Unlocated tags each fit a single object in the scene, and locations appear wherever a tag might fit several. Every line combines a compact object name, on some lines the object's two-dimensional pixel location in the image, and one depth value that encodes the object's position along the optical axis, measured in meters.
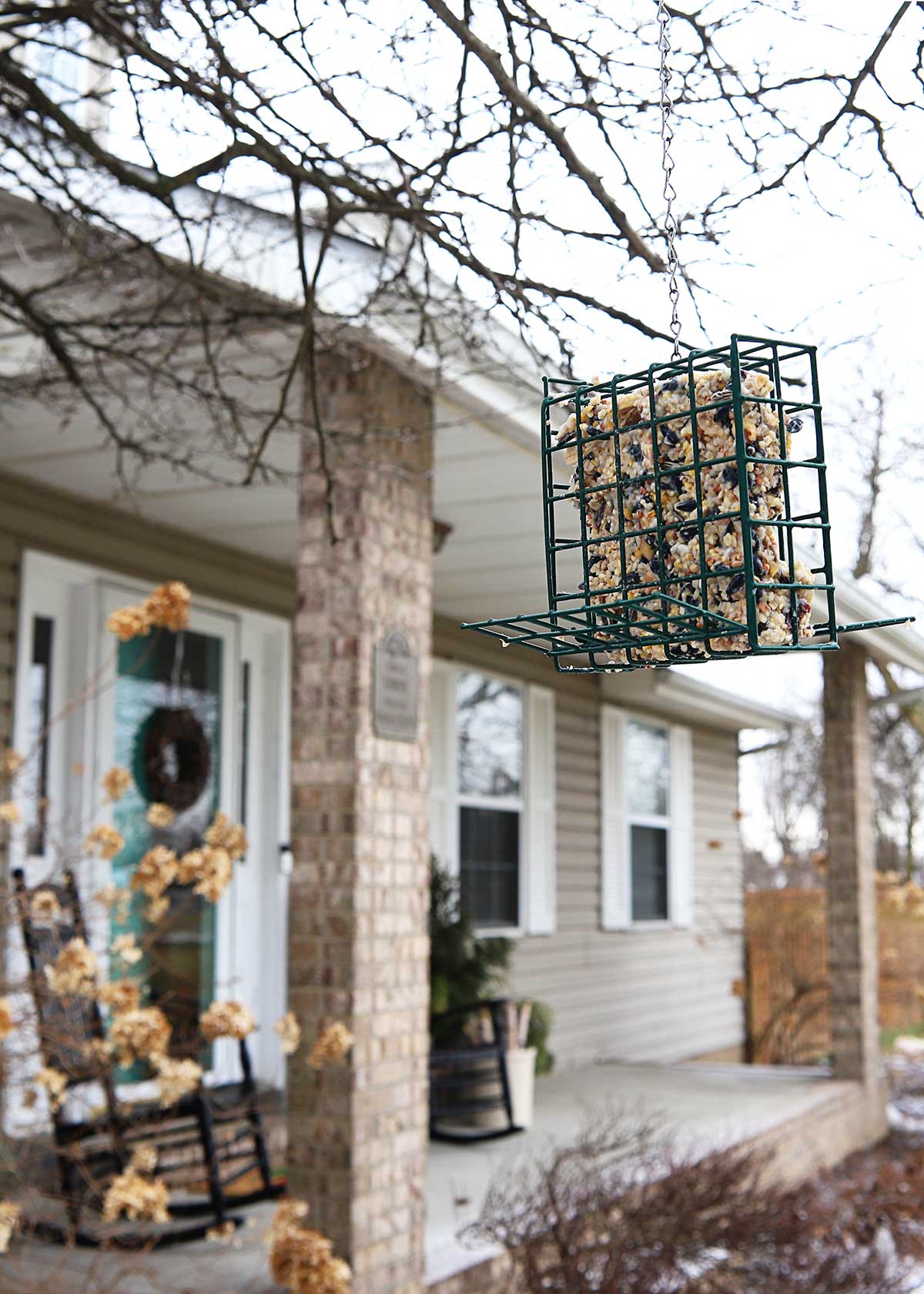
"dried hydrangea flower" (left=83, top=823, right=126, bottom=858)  3.40
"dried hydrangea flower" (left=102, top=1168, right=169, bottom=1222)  3.24
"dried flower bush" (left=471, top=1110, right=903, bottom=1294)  3.87
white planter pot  6.47
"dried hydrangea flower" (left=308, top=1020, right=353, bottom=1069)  3.48
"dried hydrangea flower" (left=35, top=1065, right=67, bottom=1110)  3.20
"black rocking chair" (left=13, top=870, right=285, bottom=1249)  3.93
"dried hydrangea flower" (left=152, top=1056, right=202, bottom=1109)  3.37
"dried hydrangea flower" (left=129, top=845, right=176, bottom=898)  3.44
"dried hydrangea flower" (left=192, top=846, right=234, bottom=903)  3.41
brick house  3.75
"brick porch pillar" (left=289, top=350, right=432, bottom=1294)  3.66
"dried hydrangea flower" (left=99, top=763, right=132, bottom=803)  3.56
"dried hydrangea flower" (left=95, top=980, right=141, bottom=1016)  3.31
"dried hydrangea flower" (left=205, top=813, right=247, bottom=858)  3.50
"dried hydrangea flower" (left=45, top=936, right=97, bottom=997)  3.27
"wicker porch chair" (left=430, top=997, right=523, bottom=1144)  6.25
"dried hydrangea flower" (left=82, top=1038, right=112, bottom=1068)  3.47
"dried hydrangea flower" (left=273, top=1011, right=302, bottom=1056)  3.48
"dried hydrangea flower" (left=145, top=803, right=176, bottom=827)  3.88
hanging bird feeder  1.51
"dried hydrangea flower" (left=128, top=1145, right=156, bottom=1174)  3.46
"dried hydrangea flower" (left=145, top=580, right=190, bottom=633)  3.37
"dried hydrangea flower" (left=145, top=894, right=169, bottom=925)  3.43
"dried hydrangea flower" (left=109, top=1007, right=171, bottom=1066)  3.28
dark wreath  6.09
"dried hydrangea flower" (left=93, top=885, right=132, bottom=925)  3.51
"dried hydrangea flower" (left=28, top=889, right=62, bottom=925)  3.55
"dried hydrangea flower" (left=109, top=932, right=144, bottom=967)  3.43
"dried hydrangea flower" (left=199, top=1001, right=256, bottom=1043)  3.34
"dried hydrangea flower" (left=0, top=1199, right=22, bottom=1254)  2.83
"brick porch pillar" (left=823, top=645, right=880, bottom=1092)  7.89
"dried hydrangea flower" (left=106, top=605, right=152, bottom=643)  3.35
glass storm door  6.01
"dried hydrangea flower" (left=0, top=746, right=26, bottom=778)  3.63
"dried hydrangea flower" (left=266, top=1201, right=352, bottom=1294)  3.28
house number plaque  3.90
